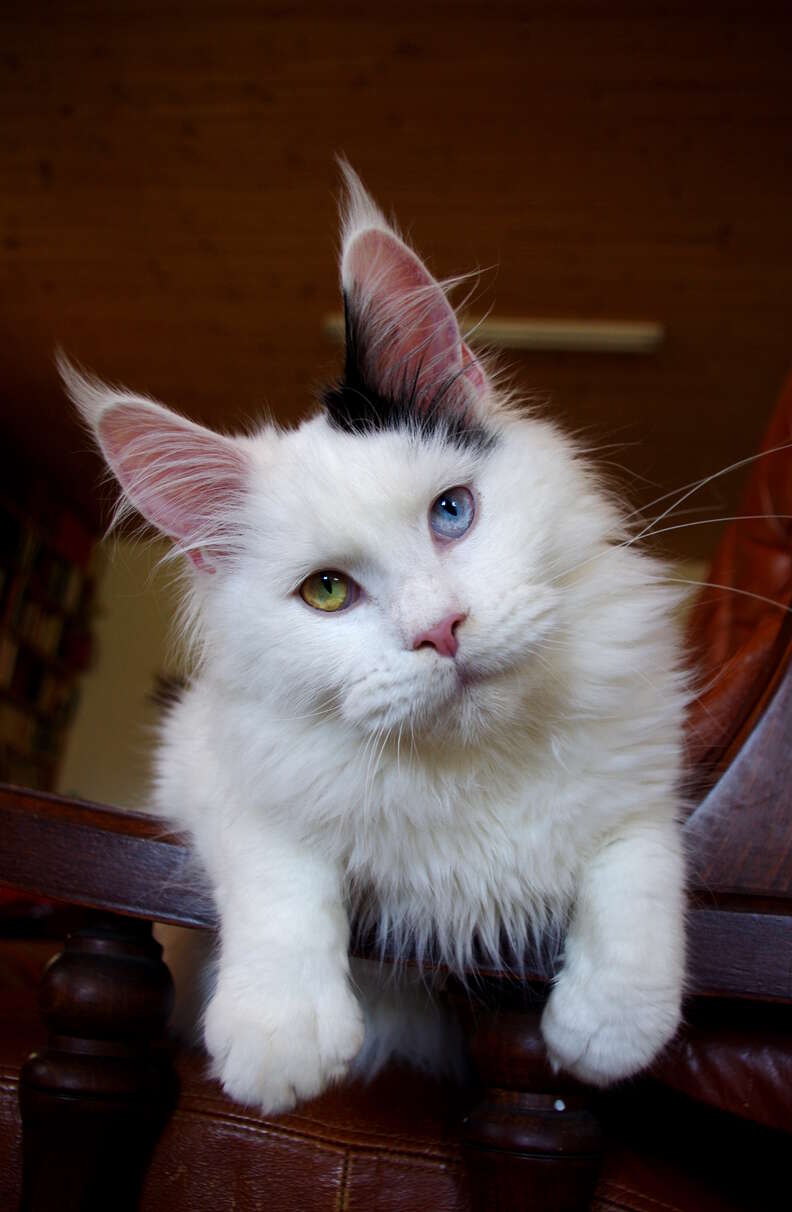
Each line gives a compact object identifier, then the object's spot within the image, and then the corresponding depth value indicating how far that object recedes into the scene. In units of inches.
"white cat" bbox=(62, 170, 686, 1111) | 13.7
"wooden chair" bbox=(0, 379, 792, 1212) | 13.4
